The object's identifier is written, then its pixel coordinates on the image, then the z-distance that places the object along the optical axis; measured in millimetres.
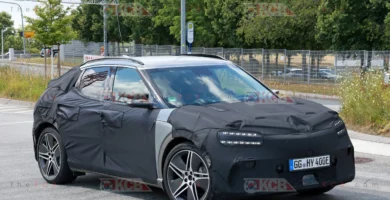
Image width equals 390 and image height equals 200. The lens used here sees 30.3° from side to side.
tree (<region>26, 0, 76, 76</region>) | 39812
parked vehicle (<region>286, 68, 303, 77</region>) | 38484
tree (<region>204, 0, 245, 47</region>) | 50062
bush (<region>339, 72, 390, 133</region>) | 13727
